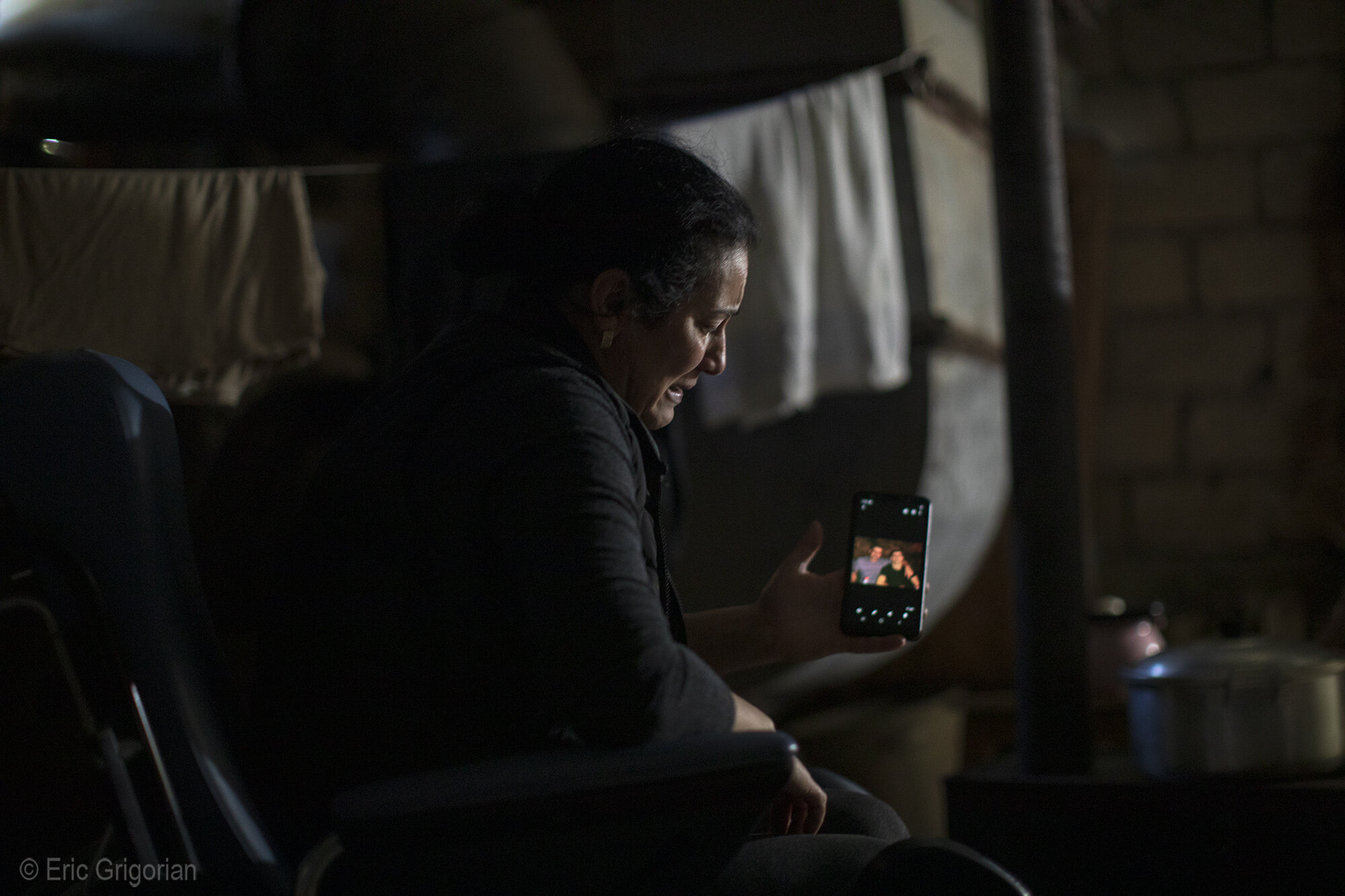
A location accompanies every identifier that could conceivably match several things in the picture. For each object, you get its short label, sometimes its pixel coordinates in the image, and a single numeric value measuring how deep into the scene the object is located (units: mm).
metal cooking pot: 1521
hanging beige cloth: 1731
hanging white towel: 2068
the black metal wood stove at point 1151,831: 1520
